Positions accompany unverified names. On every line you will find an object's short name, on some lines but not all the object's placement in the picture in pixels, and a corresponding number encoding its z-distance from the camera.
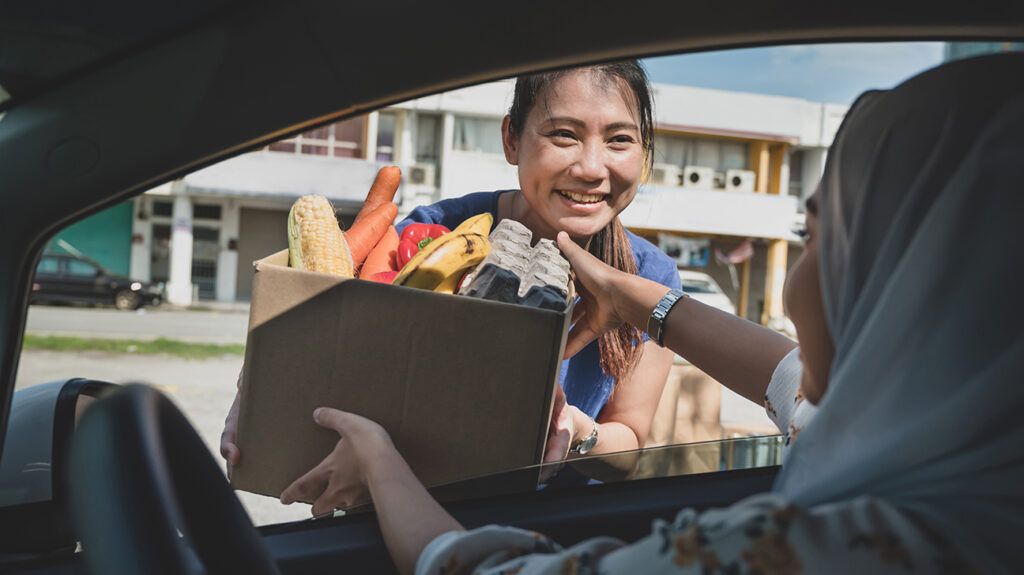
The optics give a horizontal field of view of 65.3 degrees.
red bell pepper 1.67
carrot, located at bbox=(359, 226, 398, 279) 1.64
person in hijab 0.75
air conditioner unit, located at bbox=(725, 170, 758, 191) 21.30
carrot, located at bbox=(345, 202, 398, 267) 1.69
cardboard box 1.26
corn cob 1.46
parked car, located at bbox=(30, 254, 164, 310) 15.63
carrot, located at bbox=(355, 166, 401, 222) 1.85
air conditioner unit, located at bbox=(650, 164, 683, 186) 20.10
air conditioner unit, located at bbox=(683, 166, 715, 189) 20.61
